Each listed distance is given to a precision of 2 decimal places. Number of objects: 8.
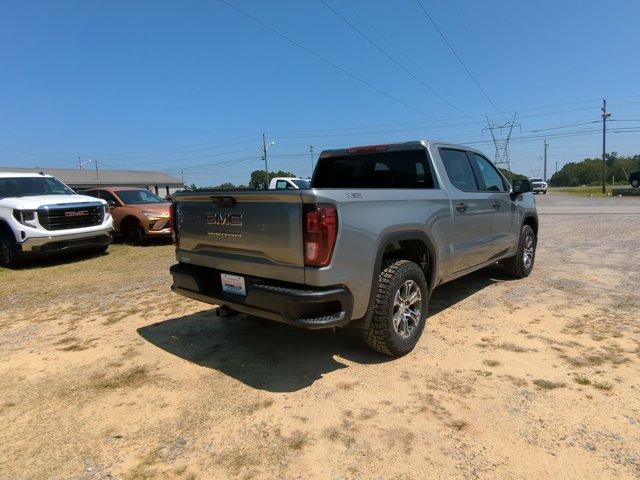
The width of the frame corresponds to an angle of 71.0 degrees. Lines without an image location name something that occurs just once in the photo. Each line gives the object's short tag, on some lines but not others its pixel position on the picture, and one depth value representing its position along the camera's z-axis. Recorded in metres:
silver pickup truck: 3.10
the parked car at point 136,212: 11.06
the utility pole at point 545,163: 94.66
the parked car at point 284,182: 19.33
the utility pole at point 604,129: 46.51
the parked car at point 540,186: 45.63
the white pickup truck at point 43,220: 8.36
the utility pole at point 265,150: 62.91
